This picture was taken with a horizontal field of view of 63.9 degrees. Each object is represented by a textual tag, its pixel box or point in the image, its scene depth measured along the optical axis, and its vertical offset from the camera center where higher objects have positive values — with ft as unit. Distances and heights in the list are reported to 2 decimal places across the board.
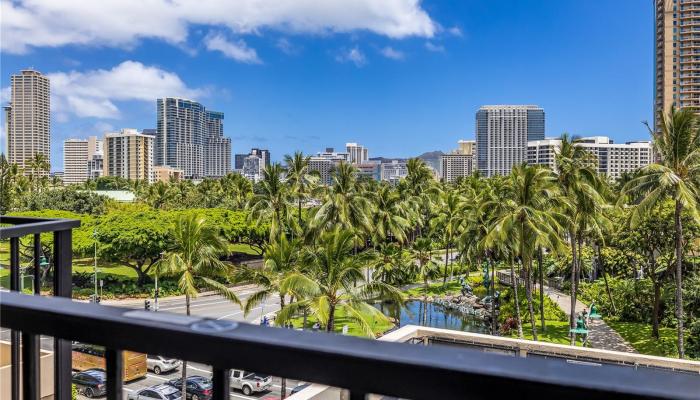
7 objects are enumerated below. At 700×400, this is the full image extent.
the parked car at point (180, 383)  36.93 -20.19
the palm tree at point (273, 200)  113.09 -2.73
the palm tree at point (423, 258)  121.79 -16.54
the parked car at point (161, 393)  53.72 -20.37
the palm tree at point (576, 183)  77.71 +0.79
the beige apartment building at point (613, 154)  397.39 +25.03
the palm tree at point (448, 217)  120.18 -6.95
